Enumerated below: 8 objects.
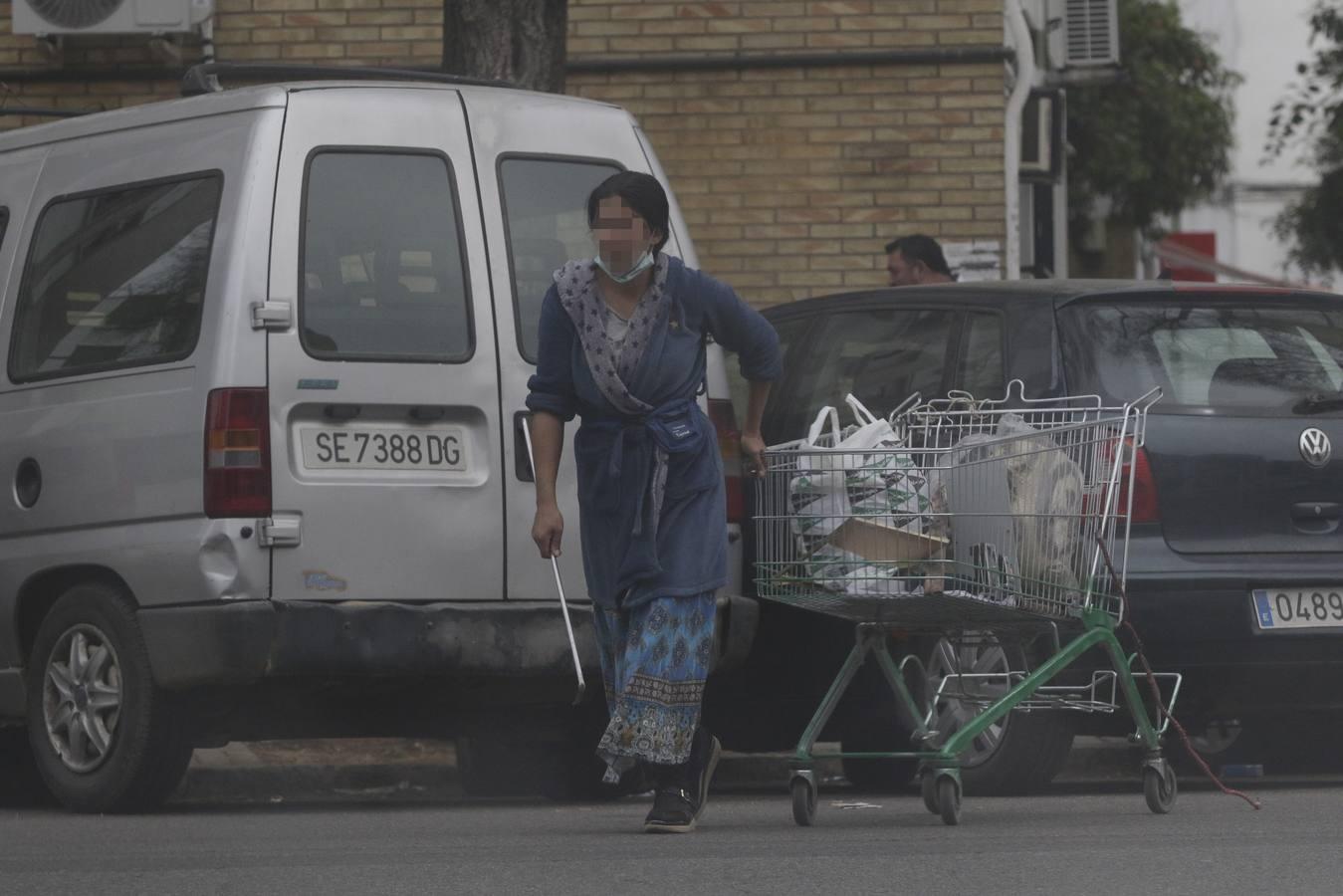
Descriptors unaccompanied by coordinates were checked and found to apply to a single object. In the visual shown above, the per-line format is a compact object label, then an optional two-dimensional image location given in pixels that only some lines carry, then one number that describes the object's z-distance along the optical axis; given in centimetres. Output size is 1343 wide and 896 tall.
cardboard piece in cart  1302
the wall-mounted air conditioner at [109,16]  2664
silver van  1405
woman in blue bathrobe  1307
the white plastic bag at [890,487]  1305
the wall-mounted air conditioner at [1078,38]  3456
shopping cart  1302
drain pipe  2717
